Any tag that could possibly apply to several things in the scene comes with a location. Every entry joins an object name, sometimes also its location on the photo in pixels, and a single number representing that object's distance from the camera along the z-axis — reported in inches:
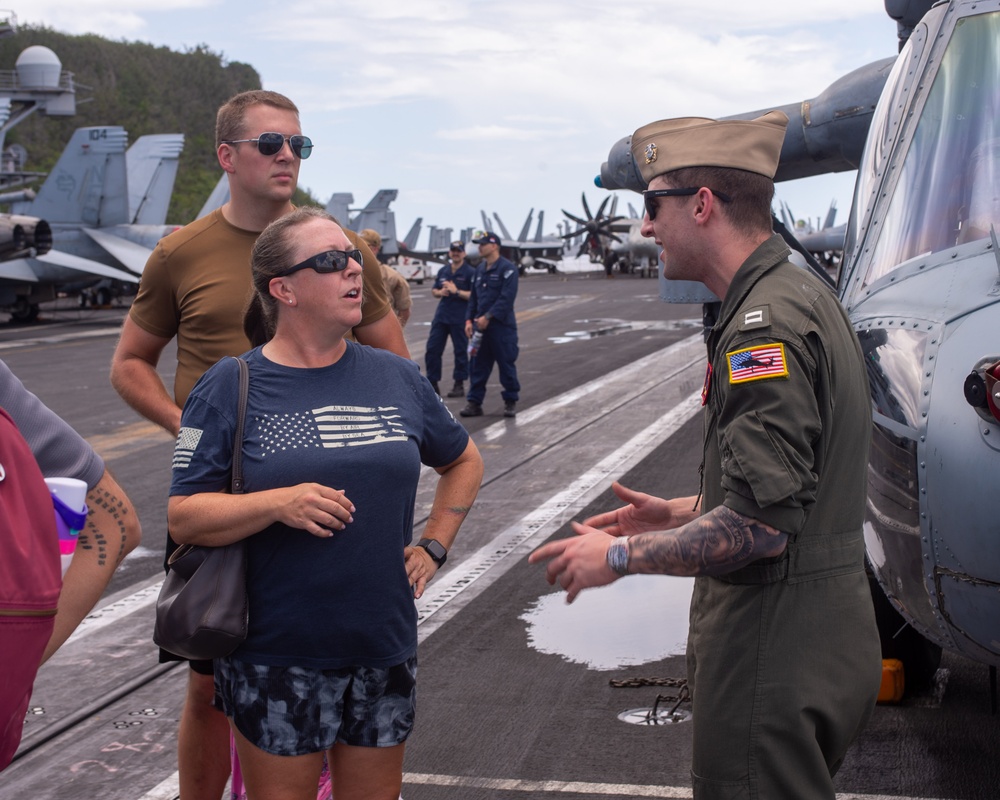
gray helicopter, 122.0
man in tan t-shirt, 141.8
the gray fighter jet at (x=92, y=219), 1315.2
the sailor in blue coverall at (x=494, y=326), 537.3
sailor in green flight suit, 91.0
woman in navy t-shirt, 109.0
